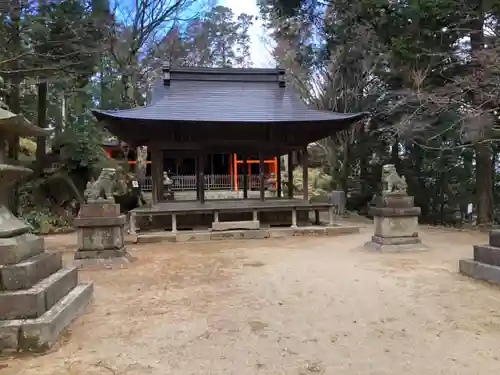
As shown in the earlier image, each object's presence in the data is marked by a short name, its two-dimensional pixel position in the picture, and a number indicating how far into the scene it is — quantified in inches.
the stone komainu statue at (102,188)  303.9
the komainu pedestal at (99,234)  299.1
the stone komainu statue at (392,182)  343.3
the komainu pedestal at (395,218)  337.4
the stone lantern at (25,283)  135.8
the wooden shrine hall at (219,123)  475.4
